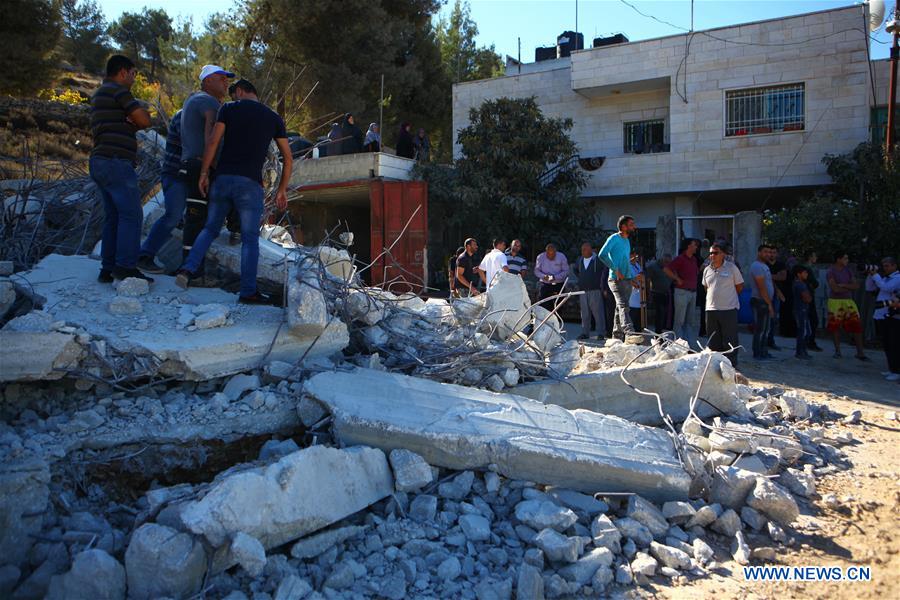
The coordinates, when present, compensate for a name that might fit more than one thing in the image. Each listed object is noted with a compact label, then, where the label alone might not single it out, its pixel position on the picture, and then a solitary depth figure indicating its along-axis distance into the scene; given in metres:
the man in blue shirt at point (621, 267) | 7.37
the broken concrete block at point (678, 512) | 3.16
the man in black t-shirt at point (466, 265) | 8.55
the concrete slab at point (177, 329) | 3.37
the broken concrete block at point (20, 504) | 2.50
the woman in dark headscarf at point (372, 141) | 13.82
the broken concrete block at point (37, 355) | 3.04
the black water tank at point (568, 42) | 21.58
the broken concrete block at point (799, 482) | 3.71
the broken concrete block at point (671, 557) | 2.86
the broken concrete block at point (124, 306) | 3.62
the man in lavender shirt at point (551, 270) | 9.37
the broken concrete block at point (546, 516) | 2.92
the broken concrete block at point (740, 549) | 2.97
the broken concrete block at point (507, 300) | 5.18
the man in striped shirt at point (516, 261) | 9.05
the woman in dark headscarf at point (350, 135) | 13.41
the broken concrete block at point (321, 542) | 2.62
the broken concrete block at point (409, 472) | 3.01
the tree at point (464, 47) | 27.08
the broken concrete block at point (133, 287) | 3.88
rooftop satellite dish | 11.74
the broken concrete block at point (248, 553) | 2.38
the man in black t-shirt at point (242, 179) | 4.15
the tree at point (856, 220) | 11.02
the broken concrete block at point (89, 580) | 2.24
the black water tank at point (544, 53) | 23.66
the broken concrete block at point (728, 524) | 3.18
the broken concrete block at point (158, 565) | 2.30
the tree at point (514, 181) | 13.44
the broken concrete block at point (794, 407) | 5.08
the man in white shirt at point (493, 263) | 7.67
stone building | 13.09
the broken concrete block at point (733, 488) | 3.35
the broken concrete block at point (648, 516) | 3.07
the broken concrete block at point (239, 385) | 3.41
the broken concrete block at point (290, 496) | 2.45
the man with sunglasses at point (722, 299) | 6.86
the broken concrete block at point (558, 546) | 2.76
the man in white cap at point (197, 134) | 4.48
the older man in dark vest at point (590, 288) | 8.75
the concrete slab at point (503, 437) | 3.14
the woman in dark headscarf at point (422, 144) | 15.62
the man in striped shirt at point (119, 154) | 4.04
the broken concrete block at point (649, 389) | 4.37
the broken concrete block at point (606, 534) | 2.88
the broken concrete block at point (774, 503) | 3.26
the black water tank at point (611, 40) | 18.72
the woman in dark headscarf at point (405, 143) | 14.88
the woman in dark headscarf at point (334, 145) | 13.54
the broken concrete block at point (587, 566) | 2.70
